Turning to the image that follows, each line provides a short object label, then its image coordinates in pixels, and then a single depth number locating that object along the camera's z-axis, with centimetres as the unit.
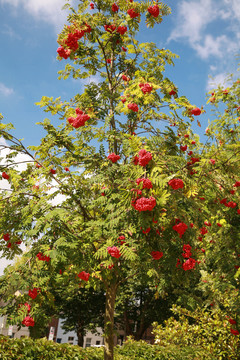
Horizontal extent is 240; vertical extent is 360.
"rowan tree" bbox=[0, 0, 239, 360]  553
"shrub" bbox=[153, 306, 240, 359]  1128
